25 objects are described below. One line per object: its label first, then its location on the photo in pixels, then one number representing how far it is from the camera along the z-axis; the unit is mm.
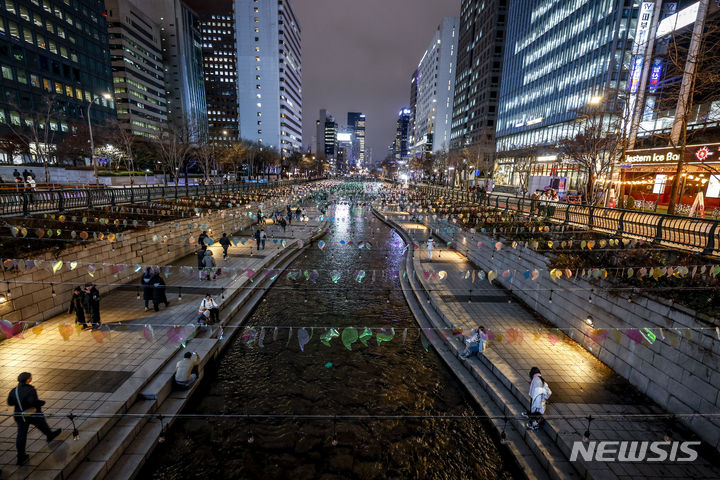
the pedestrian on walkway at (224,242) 17781
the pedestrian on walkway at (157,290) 11641
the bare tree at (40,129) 39856
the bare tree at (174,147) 41916
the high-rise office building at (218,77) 148750
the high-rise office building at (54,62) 49156
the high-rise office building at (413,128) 190750
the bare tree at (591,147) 23338
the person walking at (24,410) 5477
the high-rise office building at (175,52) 128375
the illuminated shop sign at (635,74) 28073
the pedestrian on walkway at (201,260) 15106
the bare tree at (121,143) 46562
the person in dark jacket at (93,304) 9938
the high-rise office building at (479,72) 80938
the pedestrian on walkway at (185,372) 8016
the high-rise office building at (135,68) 93375
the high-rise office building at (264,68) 118562
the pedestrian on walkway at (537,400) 6883
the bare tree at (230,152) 61969
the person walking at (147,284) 11547
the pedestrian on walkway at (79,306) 9859
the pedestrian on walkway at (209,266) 14906
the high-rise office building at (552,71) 44281
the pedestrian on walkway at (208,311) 10805
